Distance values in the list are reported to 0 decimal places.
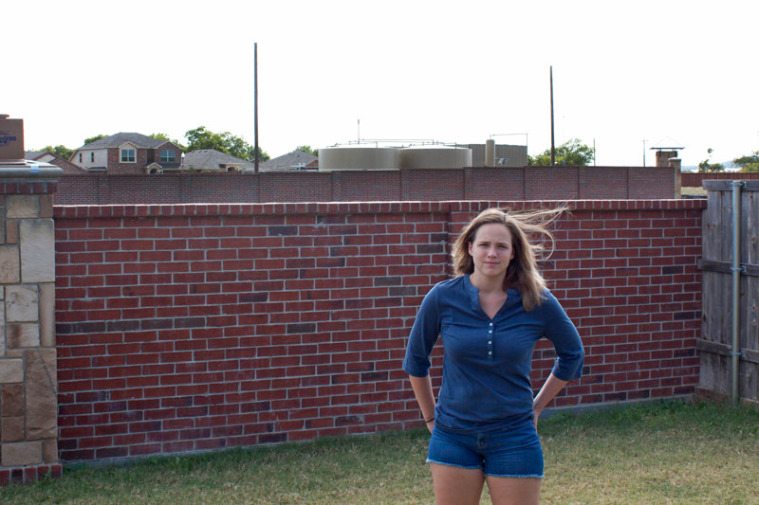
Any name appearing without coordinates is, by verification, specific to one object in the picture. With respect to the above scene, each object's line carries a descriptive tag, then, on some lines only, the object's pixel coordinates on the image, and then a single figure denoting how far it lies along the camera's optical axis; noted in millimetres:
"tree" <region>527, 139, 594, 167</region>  78594
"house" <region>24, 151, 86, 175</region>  55841
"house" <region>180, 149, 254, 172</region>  74938
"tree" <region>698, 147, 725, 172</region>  71812
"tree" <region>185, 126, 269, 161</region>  98625
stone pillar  6070
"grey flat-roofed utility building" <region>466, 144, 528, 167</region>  56438
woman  3555
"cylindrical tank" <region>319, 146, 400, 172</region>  45875
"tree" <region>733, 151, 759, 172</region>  73738
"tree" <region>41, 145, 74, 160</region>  94412
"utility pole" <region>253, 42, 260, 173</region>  46688
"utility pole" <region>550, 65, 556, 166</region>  55159
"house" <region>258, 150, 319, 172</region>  69000
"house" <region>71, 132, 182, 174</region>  68925
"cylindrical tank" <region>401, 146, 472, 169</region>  47281
